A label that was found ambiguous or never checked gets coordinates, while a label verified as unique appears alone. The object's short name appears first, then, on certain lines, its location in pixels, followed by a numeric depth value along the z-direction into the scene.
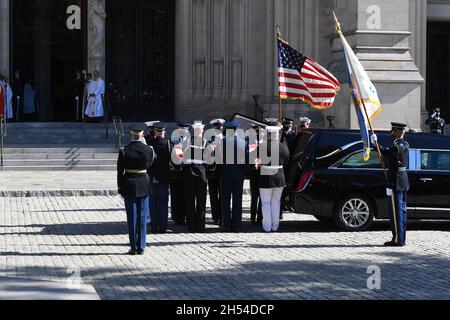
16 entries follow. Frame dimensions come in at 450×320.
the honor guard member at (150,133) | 18.47
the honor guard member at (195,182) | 18.23
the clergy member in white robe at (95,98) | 34.84
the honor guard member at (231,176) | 18.41
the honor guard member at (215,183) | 18.72
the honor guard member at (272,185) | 18.30
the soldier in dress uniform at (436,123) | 32.25
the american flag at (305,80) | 21.09
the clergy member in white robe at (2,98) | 34.03
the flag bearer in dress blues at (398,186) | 16.41
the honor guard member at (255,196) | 19.11
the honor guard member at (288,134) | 19.53
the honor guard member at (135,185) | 15.46
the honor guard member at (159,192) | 18.09
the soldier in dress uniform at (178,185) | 18.50
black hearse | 18.42
